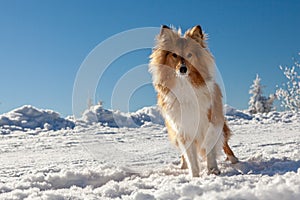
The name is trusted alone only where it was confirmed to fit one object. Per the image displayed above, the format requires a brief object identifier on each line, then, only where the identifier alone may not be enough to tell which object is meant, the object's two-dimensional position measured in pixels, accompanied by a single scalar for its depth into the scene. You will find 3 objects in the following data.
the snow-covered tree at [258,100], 35.21
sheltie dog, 4.76
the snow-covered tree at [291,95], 27.61
